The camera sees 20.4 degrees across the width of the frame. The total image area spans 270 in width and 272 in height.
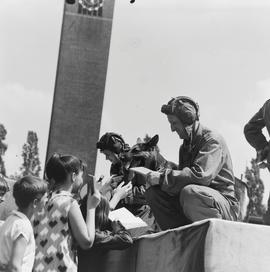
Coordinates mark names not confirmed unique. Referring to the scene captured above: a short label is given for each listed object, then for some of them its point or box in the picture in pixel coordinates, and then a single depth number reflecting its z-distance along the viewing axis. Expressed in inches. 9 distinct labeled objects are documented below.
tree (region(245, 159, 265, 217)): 2212.7
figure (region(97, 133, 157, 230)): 238.8
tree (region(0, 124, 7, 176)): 1786.4
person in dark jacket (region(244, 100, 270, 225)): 208.8
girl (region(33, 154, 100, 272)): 151.0
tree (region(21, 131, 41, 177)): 2084.2
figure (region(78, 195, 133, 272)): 169.3
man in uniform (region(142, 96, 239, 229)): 180.5
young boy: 139.6
